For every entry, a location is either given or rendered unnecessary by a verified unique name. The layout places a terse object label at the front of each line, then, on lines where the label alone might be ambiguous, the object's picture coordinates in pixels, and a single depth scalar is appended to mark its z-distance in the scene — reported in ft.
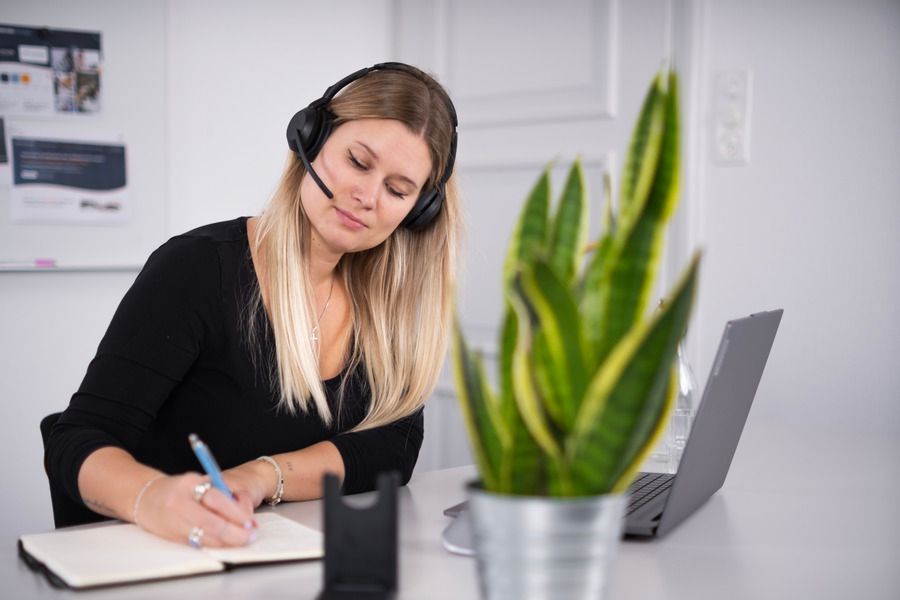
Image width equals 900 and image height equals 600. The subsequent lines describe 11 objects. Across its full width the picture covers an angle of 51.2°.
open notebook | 2.81
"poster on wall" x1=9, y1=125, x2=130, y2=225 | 8.24
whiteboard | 8.33
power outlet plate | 7.79
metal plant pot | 1.93
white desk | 2.82
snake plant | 1.86
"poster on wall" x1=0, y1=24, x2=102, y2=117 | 8.16
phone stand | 2.54
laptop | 3.27
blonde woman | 4.21
